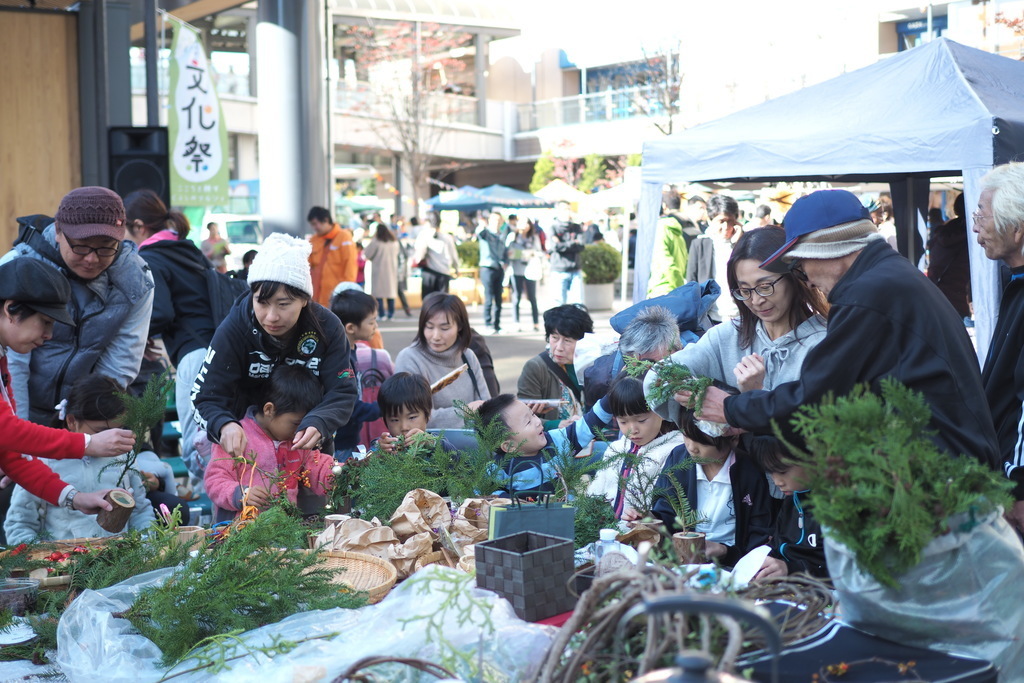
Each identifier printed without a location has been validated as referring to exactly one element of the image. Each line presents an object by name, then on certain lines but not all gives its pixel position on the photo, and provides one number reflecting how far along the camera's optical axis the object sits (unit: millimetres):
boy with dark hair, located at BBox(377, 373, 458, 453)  4473
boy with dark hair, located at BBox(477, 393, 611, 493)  3402
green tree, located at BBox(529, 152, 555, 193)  34344
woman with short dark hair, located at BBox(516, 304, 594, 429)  5578
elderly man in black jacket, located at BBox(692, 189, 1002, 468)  2297
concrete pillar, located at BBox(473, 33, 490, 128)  33562
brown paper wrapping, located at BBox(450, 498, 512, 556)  2916
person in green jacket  8547
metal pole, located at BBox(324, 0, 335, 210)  9898
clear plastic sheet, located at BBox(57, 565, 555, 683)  2027
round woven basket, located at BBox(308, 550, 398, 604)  2578
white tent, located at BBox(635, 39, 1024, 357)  5609
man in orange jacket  9430
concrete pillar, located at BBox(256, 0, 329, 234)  9500
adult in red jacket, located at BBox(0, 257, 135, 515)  3070
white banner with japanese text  8359
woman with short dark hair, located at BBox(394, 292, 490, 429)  5332
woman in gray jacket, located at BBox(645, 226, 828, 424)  2961
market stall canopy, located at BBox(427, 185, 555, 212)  23531
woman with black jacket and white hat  3650
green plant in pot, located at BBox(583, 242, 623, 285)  17516
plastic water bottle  2625
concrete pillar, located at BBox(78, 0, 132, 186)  7859
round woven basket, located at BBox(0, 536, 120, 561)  2968
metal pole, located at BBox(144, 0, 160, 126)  7596
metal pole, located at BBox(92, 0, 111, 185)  7812
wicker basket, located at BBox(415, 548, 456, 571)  2852
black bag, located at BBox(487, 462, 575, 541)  2625
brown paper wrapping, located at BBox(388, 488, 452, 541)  2965
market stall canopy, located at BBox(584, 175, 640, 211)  19075
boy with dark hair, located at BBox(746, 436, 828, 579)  2820
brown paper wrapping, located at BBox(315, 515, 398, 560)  2920
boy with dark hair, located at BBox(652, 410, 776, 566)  3049
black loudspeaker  7266
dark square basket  2266
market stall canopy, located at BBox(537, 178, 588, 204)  23203
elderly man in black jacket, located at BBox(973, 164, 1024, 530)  3082
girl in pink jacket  3717
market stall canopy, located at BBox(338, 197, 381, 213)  30000
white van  19766
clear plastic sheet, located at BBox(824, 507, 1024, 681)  1935
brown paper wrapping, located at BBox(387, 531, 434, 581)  2834
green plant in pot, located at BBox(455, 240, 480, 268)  20562
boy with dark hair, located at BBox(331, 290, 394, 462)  5637
